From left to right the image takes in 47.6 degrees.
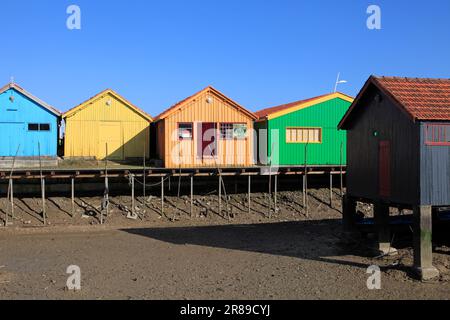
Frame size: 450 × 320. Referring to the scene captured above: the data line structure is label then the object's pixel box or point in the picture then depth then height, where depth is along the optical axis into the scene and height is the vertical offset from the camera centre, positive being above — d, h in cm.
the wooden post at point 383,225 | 1464 -200
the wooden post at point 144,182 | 2416 -121
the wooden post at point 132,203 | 2379 -215
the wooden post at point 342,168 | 2701 -65
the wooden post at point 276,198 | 2561 -211
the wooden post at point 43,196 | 2255 -168
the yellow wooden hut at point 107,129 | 2780 +163
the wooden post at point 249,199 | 2550 -215
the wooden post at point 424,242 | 1186 -201
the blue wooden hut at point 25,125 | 2644 +180
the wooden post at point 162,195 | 2421 -177
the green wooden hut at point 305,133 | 2822 +132
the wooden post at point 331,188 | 2691 -171
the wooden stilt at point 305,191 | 2592 -175
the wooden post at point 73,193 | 2346 -166
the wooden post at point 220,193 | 2503 -178
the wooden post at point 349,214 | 1616 -183
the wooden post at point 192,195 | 2479 -191
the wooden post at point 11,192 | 2210 -146
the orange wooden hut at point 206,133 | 2680 +133
